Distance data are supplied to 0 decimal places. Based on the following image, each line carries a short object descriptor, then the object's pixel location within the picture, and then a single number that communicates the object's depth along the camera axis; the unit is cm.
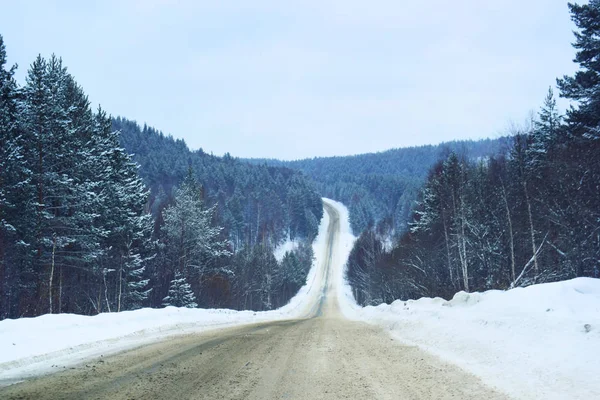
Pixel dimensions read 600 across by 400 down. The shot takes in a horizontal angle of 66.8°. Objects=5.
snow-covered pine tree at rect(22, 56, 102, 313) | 2584
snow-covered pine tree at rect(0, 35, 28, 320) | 2381
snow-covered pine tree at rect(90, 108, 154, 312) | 3341
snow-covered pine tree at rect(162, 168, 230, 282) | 4747
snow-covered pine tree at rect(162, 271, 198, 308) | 4269
